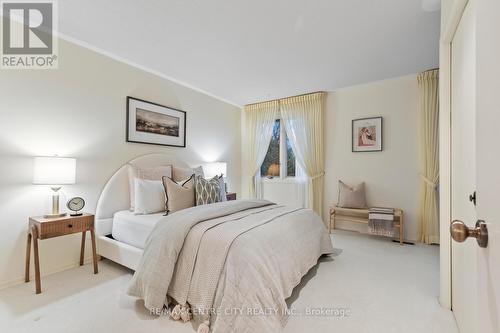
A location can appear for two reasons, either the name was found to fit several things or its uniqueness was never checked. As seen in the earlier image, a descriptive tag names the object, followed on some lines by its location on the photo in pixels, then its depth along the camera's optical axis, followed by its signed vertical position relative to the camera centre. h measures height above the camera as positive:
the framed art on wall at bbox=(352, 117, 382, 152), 3.74 +0.53
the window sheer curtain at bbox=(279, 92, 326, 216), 4.19 +0.55
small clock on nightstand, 2.36 -0.40
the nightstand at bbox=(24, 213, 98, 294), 2.04 -0.58
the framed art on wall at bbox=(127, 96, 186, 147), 3.12 +0.61
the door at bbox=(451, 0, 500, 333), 0.52 +0.02
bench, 3.33 -0.78
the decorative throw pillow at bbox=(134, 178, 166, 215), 2.60 -0.35
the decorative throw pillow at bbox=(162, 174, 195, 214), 2.58 -0.34
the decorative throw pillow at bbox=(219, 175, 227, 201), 3.02 -0.32
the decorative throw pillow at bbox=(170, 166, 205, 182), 3.31 -0.10
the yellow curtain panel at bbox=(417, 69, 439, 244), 3.24 +0.19
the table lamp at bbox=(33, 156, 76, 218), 2.11 -0.06
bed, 1.47 -0.72
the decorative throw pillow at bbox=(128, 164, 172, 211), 2.88 -0.10
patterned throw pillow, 2.76 -0.30
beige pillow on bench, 3.68 -0.47
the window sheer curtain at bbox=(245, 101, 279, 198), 4.79 +0.64
